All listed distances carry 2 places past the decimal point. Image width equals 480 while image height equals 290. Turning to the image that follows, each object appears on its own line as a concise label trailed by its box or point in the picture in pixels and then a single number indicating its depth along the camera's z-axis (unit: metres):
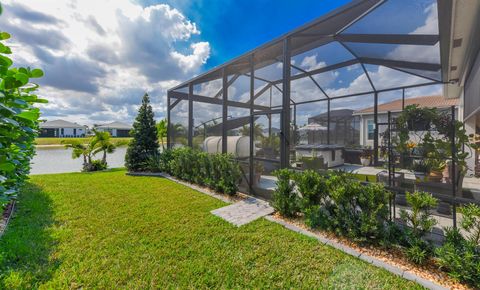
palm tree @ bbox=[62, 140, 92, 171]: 9.97
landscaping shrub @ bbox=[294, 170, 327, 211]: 3.49
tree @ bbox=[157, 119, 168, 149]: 12.07
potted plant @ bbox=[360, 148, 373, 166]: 7.20
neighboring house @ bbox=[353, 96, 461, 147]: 7.16
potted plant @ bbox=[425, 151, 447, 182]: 3.13
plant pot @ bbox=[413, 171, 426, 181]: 3.22
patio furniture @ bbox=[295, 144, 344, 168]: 6.11
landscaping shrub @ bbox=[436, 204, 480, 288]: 2.12
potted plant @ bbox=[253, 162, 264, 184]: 5.24
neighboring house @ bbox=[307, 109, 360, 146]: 8.52
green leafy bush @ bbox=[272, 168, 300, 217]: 3.90
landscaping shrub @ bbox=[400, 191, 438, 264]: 2.48
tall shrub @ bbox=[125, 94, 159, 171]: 9.00
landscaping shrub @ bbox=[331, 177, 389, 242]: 2.83
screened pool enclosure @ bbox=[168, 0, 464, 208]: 4.09
